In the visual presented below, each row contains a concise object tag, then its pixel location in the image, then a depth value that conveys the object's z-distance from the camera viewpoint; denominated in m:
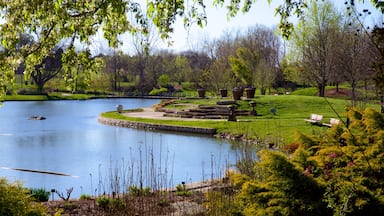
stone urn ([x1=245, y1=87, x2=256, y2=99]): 25.11
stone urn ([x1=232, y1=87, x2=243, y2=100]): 24.45
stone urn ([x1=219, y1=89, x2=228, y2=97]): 28.47
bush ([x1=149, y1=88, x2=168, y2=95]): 47.72
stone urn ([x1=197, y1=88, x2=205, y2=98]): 31.25
